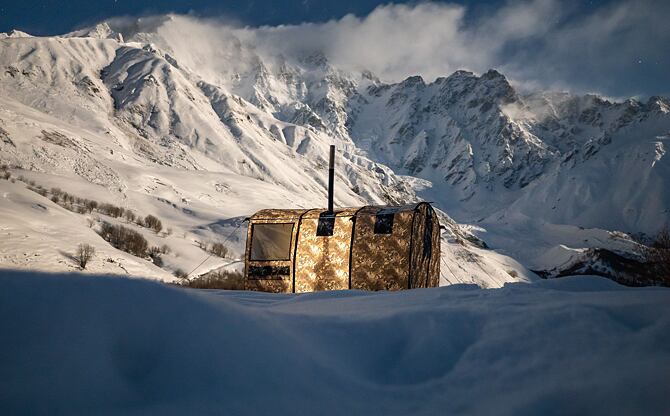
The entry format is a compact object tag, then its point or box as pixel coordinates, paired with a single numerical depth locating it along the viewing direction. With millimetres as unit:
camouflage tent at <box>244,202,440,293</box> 9531
